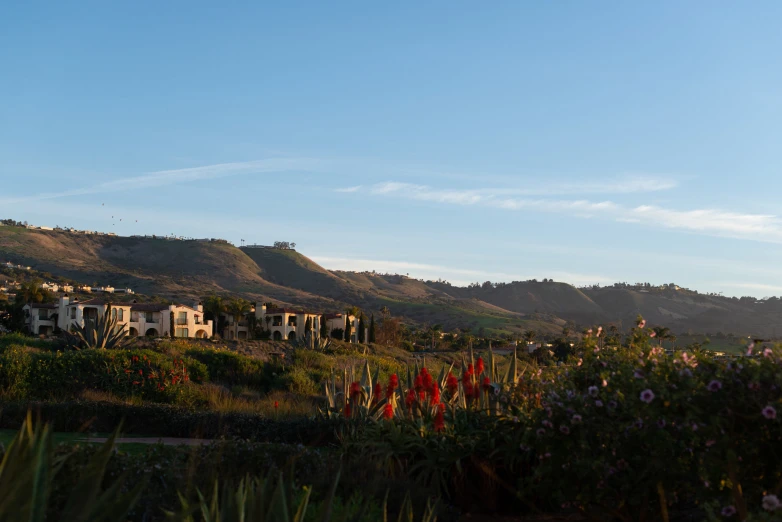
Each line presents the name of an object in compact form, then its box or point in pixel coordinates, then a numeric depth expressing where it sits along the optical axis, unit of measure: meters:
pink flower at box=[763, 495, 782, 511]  4.07
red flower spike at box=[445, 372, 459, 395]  8.45
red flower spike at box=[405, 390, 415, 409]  8.27
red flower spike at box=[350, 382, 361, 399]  9.13
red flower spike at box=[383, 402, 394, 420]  8.28
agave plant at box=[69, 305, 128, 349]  25.97
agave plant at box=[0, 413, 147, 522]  3.09
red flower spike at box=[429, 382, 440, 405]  7.97
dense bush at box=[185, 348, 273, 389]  24.78
